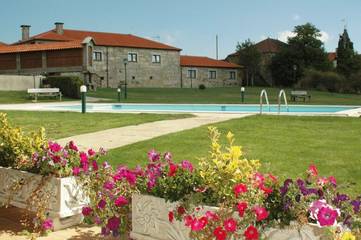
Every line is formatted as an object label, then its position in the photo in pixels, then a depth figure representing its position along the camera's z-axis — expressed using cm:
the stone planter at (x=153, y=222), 305
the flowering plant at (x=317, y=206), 240
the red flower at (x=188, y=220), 267
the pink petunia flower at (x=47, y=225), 378
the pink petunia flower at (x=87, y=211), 358
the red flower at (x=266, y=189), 274
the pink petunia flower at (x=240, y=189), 270
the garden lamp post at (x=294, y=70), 5890
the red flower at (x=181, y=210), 291
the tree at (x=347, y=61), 6169
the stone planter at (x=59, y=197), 388
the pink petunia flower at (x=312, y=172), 290
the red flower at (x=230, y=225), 257
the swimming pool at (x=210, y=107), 2197
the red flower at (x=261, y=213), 252
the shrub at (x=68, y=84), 3309
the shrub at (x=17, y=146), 432
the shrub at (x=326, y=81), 5262
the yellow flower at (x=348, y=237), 207
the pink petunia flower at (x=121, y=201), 343
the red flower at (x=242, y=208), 259
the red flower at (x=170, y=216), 295
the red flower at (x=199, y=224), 261
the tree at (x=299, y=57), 6169
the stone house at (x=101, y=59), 3850
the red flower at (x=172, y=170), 314
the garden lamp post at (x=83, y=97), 1720
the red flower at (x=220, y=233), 255
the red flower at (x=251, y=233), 250
